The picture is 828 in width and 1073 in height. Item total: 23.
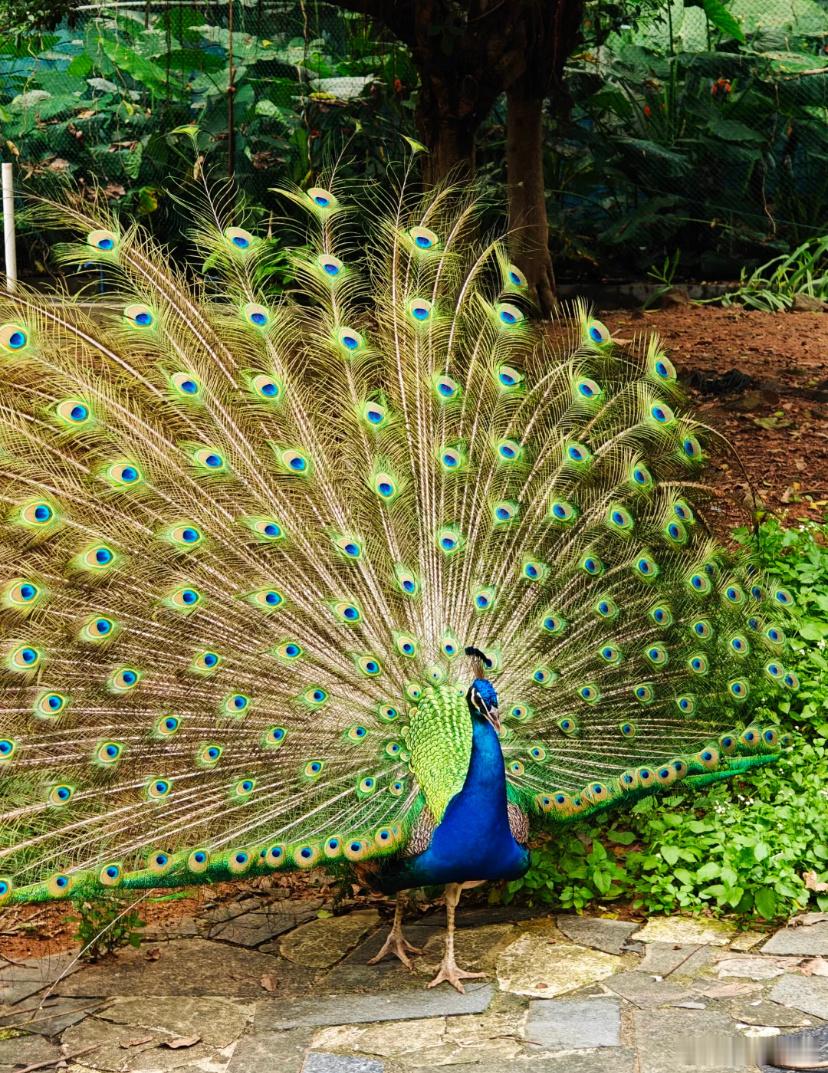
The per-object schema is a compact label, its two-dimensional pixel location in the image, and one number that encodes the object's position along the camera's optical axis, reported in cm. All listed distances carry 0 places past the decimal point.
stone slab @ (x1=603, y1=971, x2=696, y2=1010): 393
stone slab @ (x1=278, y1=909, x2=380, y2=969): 453
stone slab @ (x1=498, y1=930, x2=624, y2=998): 413
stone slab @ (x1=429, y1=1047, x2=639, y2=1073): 358
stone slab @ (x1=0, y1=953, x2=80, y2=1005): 437
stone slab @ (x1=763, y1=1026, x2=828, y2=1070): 349
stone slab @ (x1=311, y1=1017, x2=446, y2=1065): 378
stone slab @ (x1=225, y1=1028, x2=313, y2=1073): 376
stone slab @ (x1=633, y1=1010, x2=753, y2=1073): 354
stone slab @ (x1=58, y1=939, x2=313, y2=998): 433
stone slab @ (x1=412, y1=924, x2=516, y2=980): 436
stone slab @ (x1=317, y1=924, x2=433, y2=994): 429
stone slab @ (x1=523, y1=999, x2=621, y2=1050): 374
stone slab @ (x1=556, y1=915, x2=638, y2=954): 438
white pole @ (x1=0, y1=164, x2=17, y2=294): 684
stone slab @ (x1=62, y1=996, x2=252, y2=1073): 383
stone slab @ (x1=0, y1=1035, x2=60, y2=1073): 384
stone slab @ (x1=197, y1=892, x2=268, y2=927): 491
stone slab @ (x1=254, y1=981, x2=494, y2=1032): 404
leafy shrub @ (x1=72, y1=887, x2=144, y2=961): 443
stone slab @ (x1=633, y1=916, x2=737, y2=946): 433
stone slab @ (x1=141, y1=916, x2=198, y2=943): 475
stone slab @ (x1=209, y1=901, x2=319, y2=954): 472
